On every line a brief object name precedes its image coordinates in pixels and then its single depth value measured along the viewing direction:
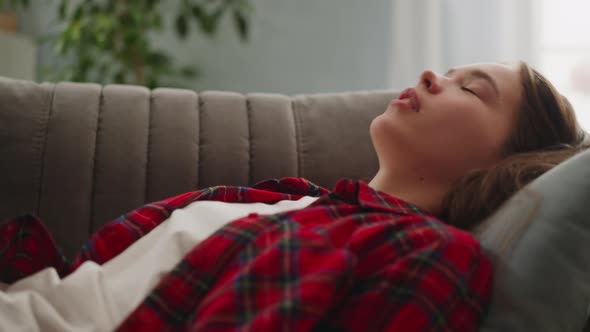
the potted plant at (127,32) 2.25
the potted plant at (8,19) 2.88
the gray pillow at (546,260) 0.62
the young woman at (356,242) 0.58
